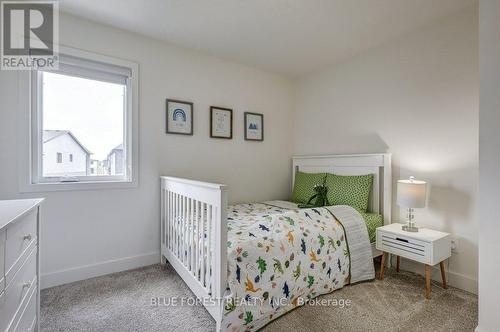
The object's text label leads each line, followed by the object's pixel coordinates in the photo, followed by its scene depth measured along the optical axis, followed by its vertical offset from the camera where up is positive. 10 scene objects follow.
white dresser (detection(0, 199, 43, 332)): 0.87 -0.43
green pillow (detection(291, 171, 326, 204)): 2.94 -0.25
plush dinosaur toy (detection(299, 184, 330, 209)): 2.65 -0.36
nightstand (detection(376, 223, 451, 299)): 1.86 -0.65
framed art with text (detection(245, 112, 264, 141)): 3.15 +0.51
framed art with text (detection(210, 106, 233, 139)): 2.86 +0.51
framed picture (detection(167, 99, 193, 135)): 2.58 +0.52
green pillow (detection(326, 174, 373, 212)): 2.48 -0.27
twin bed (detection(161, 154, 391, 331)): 1.42 -0.59
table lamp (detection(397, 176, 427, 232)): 2.02 -0.25
